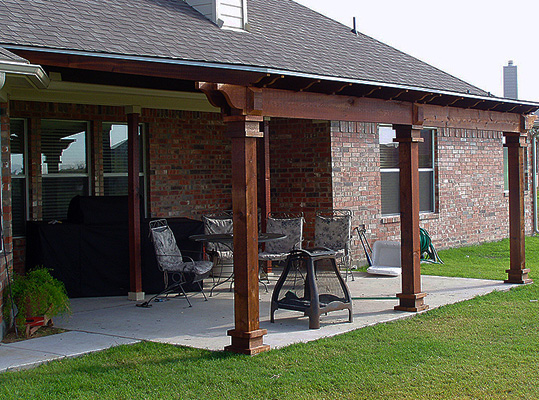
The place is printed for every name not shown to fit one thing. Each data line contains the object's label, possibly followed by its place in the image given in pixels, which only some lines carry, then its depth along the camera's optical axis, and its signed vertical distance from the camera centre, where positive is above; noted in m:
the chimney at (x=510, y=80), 31.58 +5.02
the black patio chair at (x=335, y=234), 10.65 -0.59
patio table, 9.14 -0.53
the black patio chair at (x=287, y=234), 10.80 -0.60
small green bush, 7.18 -0.98
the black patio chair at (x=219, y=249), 10.39 -0.76
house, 6.38 +0.97
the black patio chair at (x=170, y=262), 8.92 -0.82
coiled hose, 13.09 -1.02
